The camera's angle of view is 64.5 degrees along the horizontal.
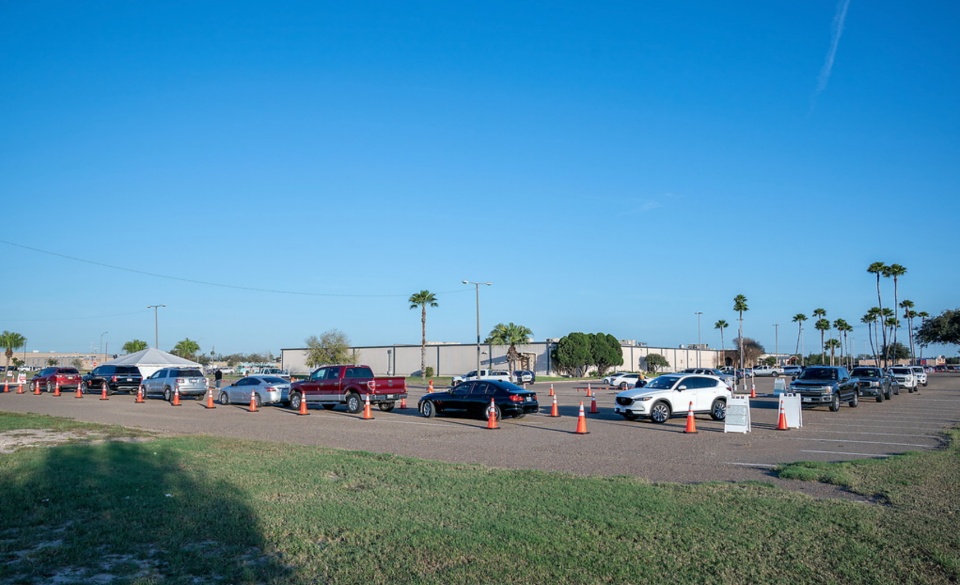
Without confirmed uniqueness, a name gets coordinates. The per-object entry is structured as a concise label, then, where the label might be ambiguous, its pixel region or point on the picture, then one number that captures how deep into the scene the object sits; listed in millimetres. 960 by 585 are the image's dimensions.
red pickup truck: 28812
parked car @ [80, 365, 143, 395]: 44125
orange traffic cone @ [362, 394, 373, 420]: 25500
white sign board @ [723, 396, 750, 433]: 20531
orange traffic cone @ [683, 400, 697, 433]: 20547
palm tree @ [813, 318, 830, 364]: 126500
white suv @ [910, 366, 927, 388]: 57241
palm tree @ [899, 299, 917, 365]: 116044
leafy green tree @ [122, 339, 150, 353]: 120812
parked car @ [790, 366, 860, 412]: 29141
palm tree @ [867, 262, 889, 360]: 93625
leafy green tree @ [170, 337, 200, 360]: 124500
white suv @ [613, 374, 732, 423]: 23781
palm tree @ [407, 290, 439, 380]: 84250
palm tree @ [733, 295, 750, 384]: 106188
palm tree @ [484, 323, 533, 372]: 88500
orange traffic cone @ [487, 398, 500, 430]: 22031
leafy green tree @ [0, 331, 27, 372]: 106088
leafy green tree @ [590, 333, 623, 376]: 91500
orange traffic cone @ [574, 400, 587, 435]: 20250
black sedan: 24422
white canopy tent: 54581
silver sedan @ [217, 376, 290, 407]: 32375
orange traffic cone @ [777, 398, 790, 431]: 21375
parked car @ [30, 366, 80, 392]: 47531
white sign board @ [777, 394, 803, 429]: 21797
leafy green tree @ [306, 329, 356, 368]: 93312
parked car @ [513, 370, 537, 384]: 61725
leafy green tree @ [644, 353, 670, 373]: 104875
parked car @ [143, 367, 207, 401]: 37875
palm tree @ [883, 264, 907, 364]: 92581
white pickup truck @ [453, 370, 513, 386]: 54706
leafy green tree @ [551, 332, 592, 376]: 89250
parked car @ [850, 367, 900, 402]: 35406
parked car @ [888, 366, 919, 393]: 47406
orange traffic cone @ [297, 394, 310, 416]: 27414
